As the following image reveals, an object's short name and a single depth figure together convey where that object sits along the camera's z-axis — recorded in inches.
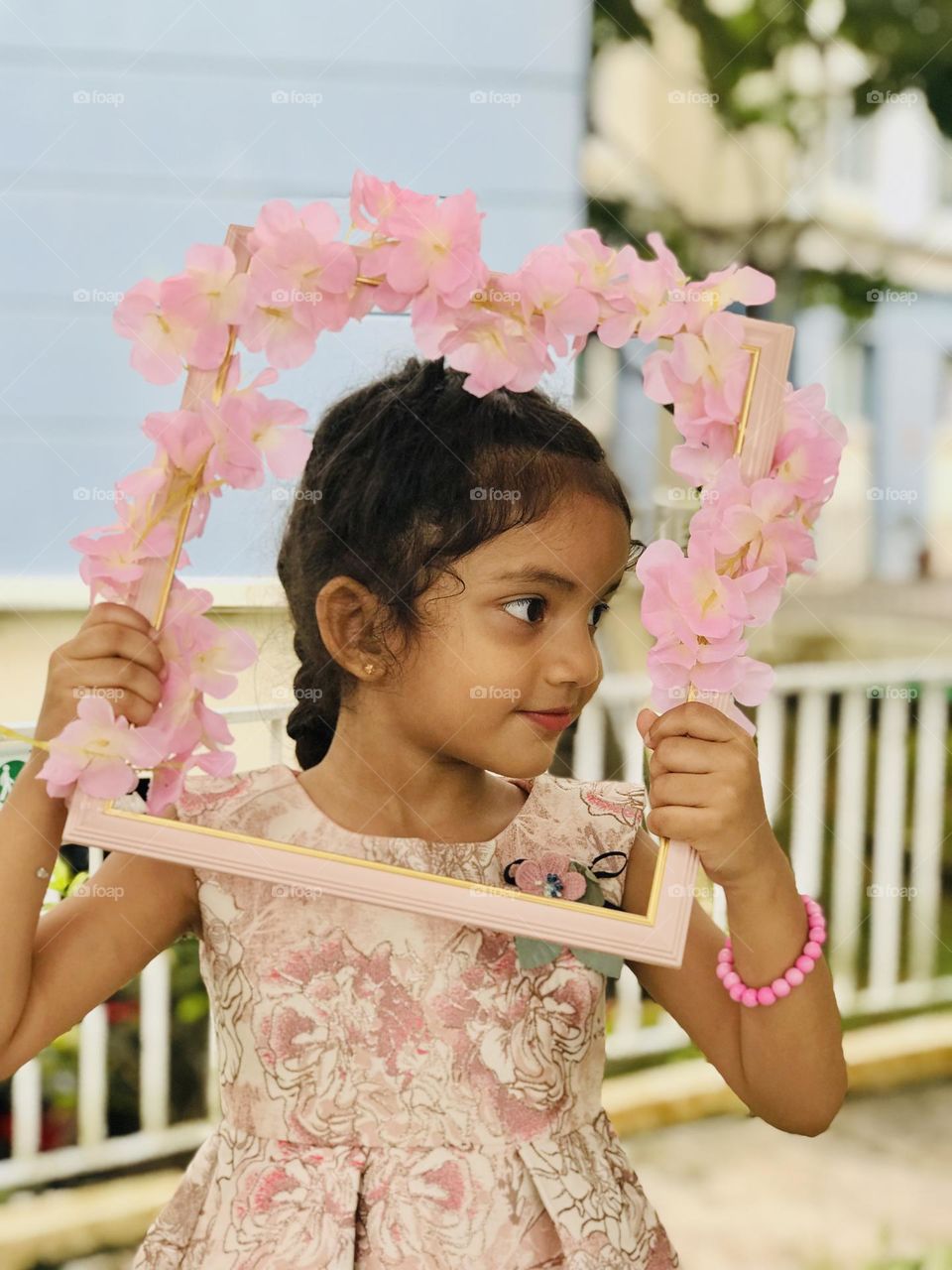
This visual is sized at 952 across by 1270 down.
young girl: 29.2
